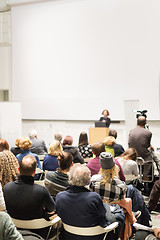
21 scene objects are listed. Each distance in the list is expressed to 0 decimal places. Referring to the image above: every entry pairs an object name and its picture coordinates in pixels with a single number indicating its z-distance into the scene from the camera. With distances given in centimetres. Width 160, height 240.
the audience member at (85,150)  592
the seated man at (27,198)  290
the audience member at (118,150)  591
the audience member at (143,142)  594
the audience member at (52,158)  470
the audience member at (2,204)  295
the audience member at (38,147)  647
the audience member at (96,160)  424
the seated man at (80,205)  275
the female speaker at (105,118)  886
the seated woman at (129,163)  477
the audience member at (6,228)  226
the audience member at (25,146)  495
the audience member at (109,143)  514
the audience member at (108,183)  316
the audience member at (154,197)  388
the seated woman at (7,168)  353
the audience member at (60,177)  359
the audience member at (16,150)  559
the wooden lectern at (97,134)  708
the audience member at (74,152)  525
